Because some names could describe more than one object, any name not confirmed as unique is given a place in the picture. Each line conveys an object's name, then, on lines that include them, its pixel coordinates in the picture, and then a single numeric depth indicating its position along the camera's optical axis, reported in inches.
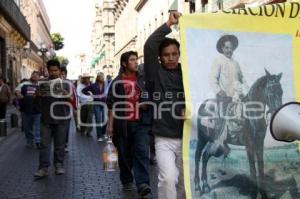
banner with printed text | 185.0
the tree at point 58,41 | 6023.6
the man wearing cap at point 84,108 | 612.1
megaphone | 129.9
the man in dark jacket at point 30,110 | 514.0
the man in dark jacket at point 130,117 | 283.3
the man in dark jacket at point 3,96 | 669.3
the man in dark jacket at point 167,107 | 196.5
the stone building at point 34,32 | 2223.2
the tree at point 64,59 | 5717.5
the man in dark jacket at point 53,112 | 339.3
